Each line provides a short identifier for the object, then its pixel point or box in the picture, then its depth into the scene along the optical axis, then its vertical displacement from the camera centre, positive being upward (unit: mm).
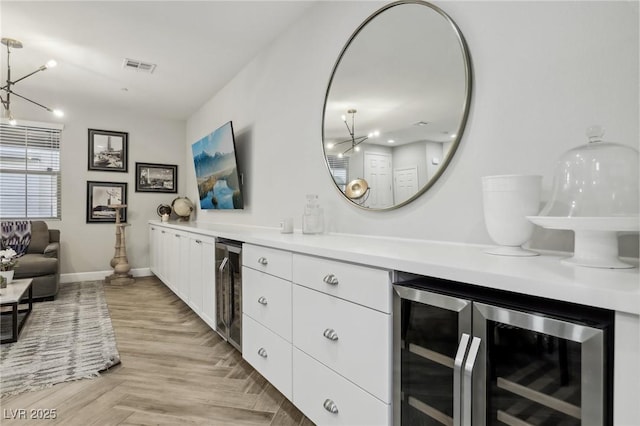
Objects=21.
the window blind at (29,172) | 4645 +537
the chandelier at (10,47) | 3141 +1535
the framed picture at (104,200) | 5207 +178
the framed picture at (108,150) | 5227 +936
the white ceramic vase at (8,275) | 3229 -590
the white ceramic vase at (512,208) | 1189 +13
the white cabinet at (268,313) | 1788 -576
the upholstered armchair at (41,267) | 3893 -625
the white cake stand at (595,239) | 874 -72
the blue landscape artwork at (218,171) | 3643 +471
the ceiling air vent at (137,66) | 3600 +1550
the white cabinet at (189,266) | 2860 -557
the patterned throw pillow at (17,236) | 4289 -304
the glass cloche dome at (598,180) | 964 +94
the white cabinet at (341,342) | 1230 -523
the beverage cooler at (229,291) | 2359 -571
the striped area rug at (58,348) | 2193 -1035
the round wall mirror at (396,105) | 1616 +576
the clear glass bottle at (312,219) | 2355 -53
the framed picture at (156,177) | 5602 +559
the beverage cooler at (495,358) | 764 -384
